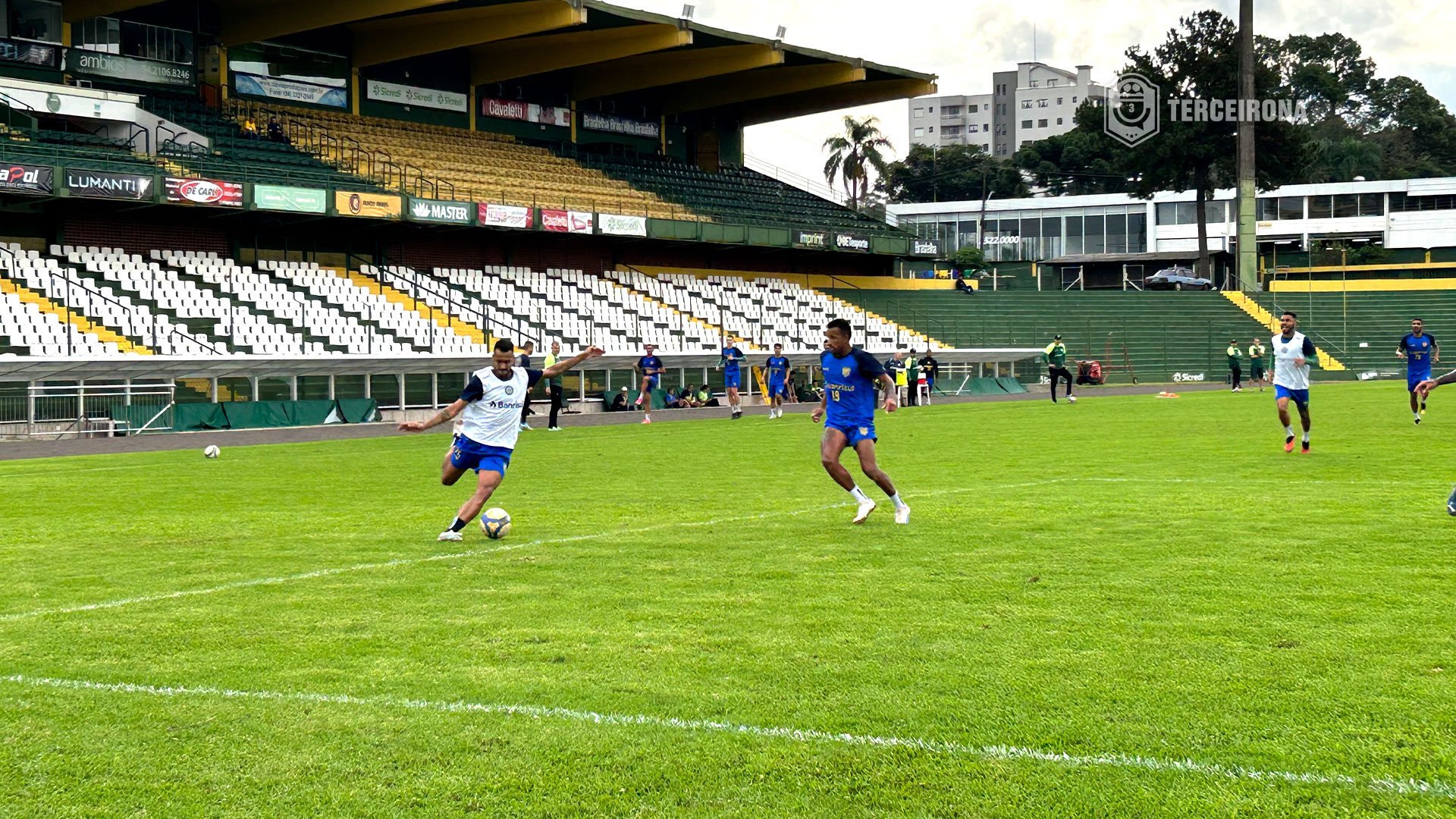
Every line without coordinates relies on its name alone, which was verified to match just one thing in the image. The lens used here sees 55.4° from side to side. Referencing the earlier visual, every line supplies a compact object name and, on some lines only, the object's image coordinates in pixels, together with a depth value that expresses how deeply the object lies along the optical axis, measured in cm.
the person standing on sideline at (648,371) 3481
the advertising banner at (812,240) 5909
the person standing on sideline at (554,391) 3203
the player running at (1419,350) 2717
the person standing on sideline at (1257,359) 5116
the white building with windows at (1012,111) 15688
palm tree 8819
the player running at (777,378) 3750
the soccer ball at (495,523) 1220
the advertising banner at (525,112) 5900
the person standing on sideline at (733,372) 3697
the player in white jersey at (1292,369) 2016
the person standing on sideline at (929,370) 4597
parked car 7788
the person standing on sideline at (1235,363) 4775
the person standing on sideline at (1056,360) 4122
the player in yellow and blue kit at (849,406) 1280
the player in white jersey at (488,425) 1212
